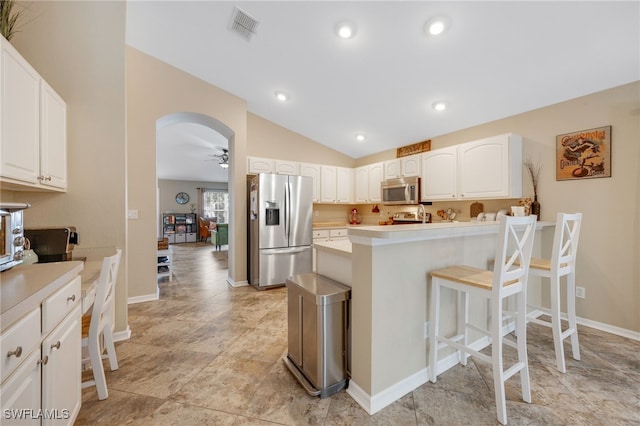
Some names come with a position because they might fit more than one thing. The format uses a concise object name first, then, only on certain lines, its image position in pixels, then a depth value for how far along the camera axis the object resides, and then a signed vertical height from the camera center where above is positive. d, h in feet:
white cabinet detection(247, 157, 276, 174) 14.57 +2.71
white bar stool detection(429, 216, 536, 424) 5.00 -1.73
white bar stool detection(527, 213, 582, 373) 6.49 -1.73
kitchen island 5.17 -2.00
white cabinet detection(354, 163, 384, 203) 16.38 +1.94
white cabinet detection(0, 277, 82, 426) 2.78 -1.99
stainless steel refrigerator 13.15 -0.87
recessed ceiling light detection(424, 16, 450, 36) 7.34 +5.47
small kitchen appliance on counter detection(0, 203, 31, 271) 4.22 -0.39
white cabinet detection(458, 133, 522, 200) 10.14 +1.80
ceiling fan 20.58 +4.40
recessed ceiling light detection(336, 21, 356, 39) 8.16 +5.94
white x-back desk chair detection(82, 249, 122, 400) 5.35 -2.47
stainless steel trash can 5.51 -2.81
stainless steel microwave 13.76 +1.13
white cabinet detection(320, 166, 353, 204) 17.20 +1.85
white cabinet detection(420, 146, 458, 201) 12.04 +1.78
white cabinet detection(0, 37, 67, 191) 4.99 +1.93
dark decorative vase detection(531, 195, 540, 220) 10.11 +0.08
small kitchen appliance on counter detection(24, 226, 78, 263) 6.46 -0.77
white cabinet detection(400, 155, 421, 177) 13.89 +2.54
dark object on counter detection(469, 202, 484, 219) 12.01 +0.06
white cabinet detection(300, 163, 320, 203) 16.47 +2.45
